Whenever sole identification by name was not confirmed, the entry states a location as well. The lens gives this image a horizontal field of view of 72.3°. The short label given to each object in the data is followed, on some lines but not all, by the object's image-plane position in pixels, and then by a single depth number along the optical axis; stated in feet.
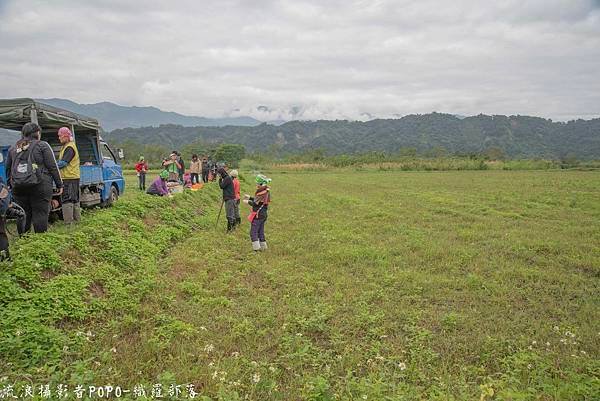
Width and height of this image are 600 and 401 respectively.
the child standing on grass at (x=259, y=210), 30.91
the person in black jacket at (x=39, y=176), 20.84
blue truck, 28.71
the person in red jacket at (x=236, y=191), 37.76
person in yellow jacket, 25.72
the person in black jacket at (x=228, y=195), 37.32
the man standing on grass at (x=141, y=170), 64.03
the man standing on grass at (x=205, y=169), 83.51
